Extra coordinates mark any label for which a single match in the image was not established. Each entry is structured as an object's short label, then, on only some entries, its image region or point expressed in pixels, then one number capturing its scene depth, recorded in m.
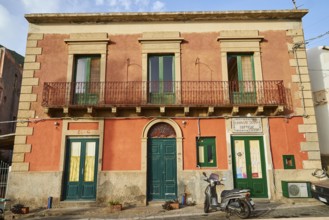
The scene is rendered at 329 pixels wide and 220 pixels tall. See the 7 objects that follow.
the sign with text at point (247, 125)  10.15
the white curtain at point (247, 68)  10.95
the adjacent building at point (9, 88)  17.70
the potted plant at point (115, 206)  8.52
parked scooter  7.00
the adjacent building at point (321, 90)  11.27
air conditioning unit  9.18
